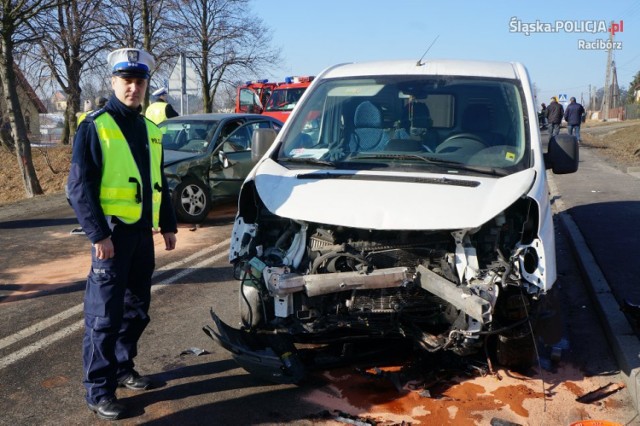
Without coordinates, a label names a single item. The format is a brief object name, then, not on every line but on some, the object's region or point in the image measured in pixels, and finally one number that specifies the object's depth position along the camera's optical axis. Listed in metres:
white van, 3.85
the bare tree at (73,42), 19.61
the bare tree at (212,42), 27.91
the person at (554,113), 23.05
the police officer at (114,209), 3.71
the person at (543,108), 23.55
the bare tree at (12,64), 14.16
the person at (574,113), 23.05
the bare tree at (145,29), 22.48
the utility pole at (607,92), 50.59
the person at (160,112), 12.92
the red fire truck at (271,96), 22.23
